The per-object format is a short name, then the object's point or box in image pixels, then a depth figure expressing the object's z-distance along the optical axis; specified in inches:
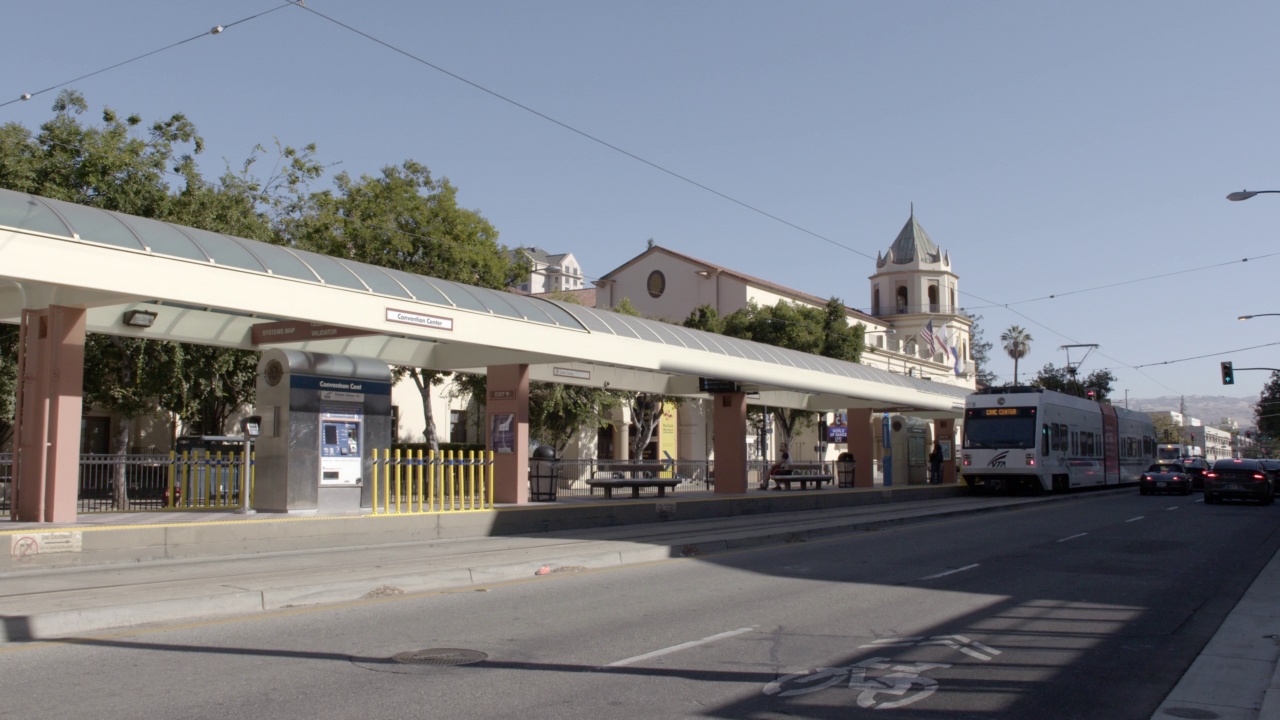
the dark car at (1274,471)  1523.1
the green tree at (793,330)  2139.5
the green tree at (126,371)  1005.8
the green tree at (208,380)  1031.0
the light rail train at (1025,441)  1301.7
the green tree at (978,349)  4357.8
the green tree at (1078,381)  3547.2
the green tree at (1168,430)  4934.5
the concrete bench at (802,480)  1240.2
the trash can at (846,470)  1369.3
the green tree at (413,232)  1331.2
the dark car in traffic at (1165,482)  1540.4
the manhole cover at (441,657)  304.3
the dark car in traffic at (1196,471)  1706.4
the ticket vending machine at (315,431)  671.1
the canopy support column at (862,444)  1375.5
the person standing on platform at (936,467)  1571.1
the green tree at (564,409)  1584.6
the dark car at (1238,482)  1240.8
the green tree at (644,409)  1856.2
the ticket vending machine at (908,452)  1478.8
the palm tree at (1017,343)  3821.4
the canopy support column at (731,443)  1078.7
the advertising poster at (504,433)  826.2
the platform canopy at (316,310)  525.0
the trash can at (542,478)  895.7
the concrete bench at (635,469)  994.7
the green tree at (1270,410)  3401.6
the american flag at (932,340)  2652.6
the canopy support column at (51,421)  557.9
